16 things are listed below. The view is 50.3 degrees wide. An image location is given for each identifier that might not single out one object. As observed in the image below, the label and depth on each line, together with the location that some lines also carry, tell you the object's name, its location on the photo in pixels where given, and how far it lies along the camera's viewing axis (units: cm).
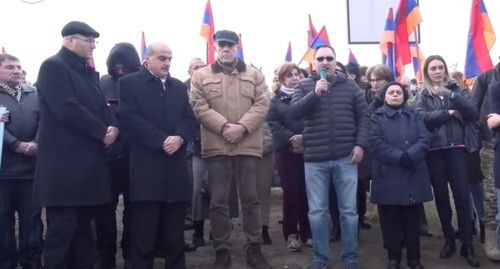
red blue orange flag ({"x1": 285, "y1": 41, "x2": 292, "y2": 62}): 1301
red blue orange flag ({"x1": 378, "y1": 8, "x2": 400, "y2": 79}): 738
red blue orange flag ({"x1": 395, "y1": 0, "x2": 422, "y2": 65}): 715
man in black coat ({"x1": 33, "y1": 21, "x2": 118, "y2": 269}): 423
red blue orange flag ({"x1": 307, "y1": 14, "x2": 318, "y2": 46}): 1118
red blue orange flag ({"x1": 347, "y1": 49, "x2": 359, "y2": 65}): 1110
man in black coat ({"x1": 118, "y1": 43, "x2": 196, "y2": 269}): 458
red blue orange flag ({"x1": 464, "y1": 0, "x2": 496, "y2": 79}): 639
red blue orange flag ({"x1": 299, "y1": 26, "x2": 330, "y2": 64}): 838
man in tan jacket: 504
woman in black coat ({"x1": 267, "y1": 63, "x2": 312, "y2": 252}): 575
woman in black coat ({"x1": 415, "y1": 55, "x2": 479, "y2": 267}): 511
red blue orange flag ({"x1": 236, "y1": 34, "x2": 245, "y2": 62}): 1043
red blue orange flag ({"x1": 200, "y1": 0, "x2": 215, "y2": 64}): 895
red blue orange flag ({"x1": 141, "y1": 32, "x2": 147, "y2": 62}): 1280
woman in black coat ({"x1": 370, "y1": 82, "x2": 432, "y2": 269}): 490
